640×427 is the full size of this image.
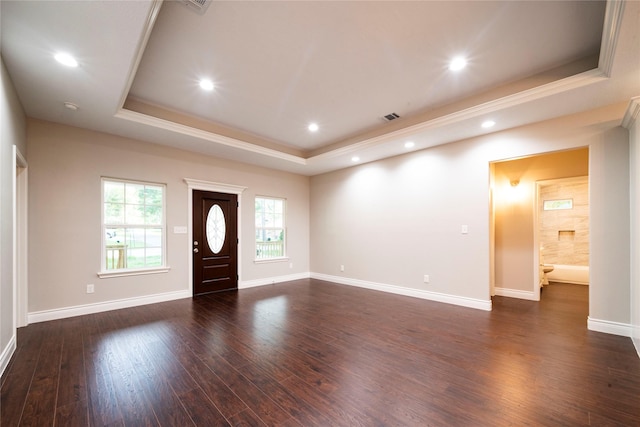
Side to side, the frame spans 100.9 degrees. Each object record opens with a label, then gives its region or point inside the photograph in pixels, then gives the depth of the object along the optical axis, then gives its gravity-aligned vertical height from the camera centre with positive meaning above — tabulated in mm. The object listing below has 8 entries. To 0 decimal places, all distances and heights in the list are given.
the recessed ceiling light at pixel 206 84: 3279 +1613
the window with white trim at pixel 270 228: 6332 -424
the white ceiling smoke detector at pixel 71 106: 3234 +1319
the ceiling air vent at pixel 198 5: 2076 +1653
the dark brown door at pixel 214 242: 5262 -638
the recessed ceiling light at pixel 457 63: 2861 +1639
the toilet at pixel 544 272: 5858 -1417
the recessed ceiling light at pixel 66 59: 2329 +1377
